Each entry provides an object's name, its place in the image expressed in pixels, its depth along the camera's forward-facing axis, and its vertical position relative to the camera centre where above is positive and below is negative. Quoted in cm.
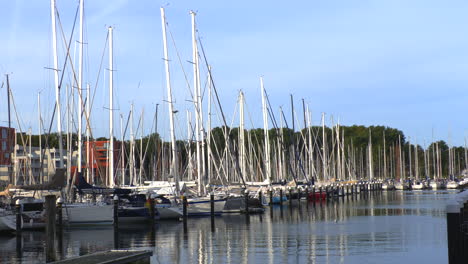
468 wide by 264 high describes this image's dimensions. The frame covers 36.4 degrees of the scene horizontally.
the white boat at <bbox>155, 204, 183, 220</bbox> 4981 -214
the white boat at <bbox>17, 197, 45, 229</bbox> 4456 -191
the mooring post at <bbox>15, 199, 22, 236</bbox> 3941 -193
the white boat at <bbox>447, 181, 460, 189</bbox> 12899 -189
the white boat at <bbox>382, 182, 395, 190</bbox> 13200 -195
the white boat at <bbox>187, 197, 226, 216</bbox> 5219 -195
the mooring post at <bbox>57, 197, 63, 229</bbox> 4016 -182
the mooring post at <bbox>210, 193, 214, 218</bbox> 4695 -162
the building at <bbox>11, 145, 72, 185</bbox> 5824 +183
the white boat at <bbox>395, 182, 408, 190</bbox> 13288 -201
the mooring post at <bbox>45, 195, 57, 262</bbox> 2731 -176
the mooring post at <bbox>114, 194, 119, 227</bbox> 4051 -139
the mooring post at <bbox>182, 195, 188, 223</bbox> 4510 -173
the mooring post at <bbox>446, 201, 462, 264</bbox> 1652 -132
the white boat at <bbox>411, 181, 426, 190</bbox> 13225 -206
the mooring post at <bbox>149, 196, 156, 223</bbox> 4529 -189
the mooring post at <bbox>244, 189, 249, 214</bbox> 5436 -167
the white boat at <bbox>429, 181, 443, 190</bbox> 13244 -198
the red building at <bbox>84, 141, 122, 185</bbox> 5031 +383
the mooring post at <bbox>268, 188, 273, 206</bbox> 6362 -150
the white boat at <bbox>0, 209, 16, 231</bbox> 4138 -220
